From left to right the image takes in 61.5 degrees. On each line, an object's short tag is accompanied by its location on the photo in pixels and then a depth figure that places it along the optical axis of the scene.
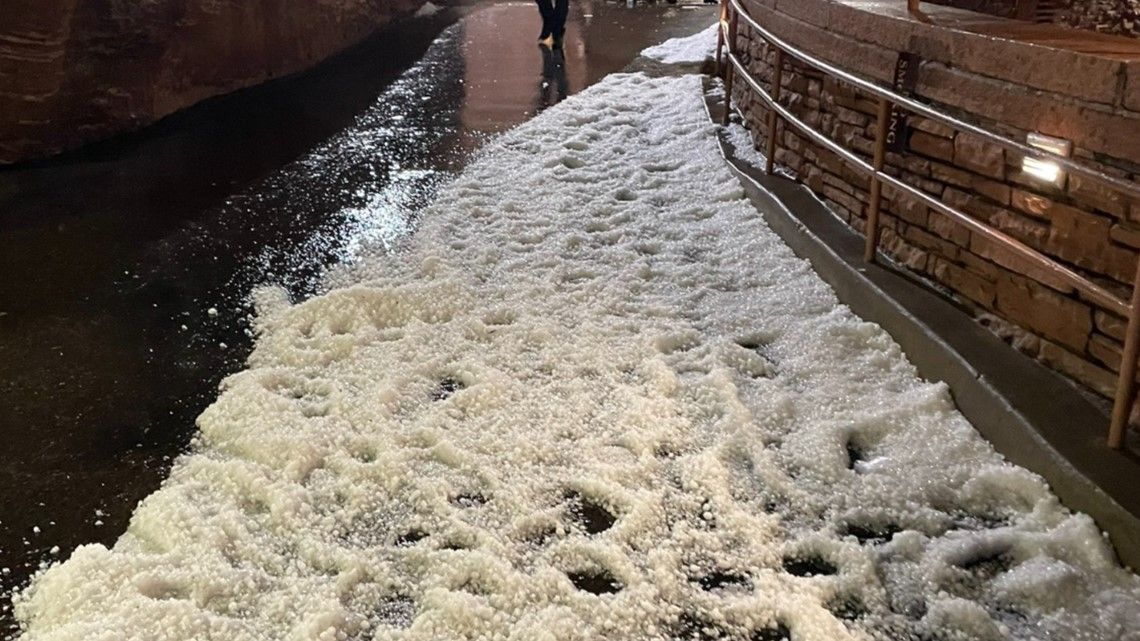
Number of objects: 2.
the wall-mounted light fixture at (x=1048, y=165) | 3.27
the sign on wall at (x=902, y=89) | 4.17
